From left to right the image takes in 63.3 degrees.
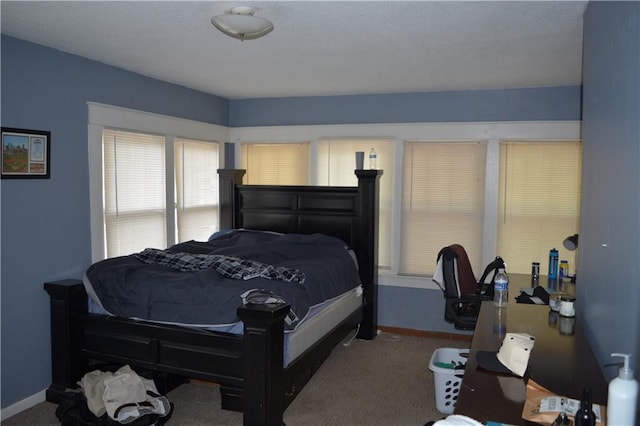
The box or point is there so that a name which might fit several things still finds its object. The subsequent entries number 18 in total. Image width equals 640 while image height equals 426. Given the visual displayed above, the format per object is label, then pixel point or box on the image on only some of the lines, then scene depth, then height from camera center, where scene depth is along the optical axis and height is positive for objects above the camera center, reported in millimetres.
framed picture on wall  3129 +166
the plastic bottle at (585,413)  1380 -611
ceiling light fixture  2443 +760
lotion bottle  1283 -528
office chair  3826 -804
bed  2898 -1035
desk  1657 -693
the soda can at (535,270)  3964 -663
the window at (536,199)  4610 -137
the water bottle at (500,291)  3014 -622
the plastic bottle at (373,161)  5060 +214
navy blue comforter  3090 -670
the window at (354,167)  5102 +158
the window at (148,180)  3844 +14
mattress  3111 -958
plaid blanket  3326 -557
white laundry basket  3244 -1257
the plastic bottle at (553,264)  3979 -614
